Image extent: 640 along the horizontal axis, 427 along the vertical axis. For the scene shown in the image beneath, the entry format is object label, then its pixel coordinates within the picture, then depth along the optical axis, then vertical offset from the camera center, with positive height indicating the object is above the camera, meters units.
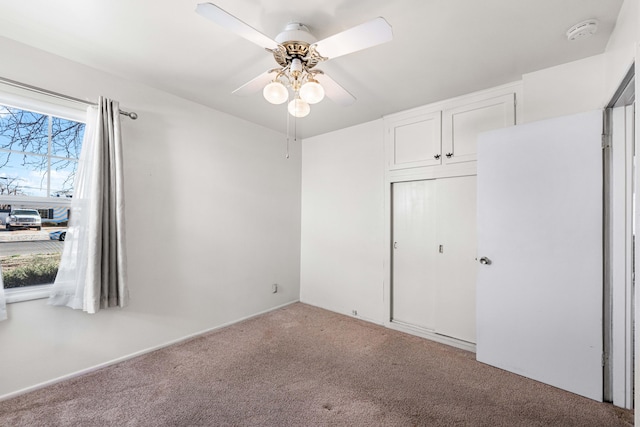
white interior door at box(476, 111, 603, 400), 1.95 -0.26
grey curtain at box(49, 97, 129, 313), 2.11 -0.12
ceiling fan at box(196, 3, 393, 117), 1.30 +0.89
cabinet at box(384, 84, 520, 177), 2.55 +0.88
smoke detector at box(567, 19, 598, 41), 1.70 +1.17
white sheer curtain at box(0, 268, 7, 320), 1.84 -0.62
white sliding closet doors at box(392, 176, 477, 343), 2.73 -0.42
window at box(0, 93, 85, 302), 1.95 +0.18
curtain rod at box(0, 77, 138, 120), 1.87 +0.86
